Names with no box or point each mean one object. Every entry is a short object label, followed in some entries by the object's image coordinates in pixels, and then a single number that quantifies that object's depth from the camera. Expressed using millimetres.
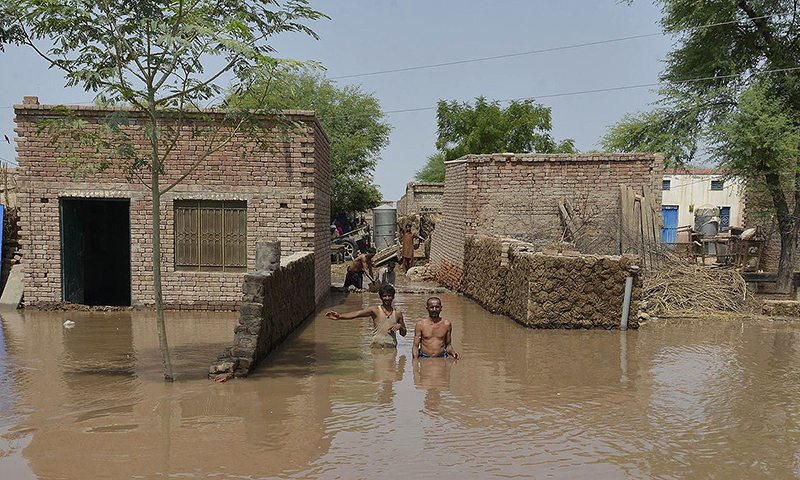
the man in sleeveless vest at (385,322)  9336
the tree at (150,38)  6742
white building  39469
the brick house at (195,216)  12609
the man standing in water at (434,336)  8820
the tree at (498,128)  35531
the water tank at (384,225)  25016
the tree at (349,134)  31625
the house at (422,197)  26047
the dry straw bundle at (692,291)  13141
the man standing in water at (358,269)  16062
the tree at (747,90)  16531
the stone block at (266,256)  8625
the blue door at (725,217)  38906
